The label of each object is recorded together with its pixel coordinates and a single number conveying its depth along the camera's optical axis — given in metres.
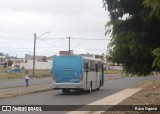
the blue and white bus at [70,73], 30.06
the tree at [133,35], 12.41
